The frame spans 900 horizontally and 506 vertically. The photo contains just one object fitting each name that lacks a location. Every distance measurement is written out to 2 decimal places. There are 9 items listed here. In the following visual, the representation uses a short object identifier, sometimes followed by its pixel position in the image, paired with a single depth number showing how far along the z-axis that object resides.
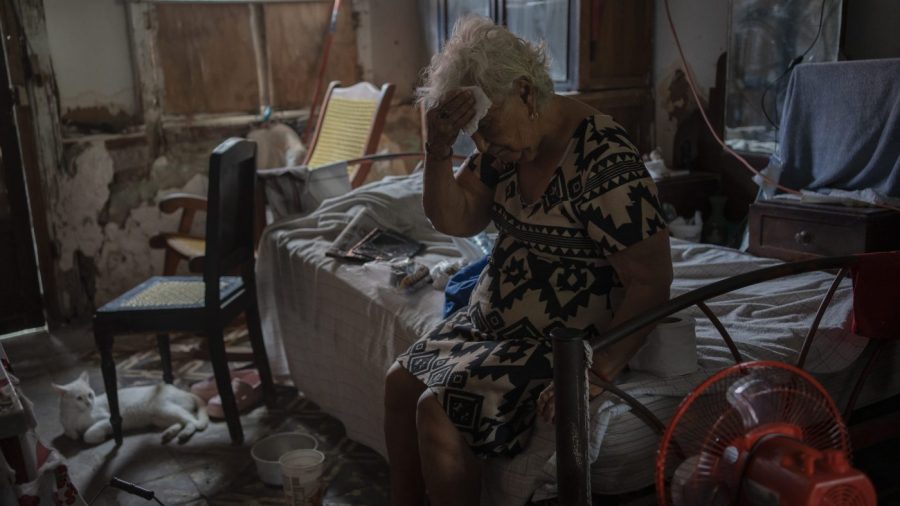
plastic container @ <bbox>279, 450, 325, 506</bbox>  1.95
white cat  2.67
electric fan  1.01
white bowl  2.30
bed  1.48
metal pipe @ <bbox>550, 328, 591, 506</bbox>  1.12
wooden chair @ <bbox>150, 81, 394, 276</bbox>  3.51
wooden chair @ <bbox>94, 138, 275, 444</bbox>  2.48
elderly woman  1.47
